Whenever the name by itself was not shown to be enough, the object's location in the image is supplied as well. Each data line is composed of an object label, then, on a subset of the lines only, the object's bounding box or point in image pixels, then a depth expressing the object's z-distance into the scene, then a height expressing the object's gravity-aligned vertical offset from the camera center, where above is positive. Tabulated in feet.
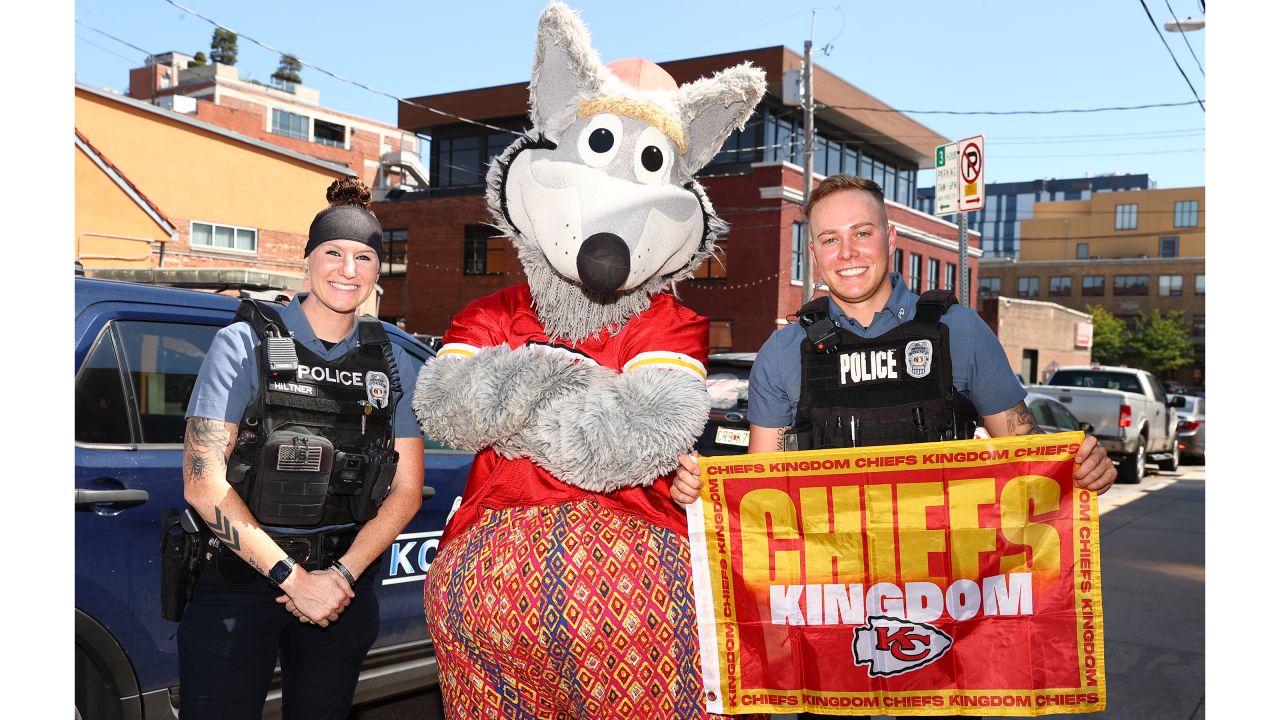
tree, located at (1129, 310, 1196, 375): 207.82 +2.93
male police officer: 8.53 -0.06
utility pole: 64.80 +16.20
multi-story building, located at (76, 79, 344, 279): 61.26 +12.44
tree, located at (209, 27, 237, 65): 251.80 +78.94
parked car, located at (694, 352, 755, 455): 19.16 -1.13
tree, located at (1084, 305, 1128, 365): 208.64 +4.15
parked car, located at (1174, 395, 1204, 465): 67.72 -5.07
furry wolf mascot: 7.32 -0.46
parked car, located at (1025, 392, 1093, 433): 42.98 -2.55
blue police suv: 9.93 -1.55
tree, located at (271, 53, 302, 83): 240.12 +70.49
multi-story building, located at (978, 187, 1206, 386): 234.58 +25.27
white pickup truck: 51.03 -2.77
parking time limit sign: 26.18 +5.09
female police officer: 8.41 -1.22
